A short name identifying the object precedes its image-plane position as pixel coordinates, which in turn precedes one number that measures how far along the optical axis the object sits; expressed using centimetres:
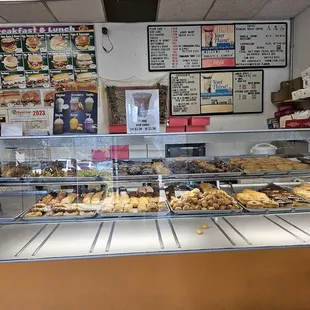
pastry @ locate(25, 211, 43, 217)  186
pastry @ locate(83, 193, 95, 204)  206
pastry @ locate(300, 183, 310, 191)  222
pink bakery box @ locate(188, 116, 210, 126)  391
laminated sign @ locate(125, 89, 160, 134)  189
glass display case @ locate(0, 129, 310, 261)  185
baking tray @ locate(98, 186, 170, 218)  187
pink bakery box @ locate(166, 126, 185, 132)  387
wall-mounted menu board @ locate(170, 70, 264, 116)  424
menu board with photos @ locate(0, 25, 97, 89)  406
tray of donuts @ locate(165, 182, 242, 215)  191
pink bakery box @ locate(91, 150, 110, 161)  213
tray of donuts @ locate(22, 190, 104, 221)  186
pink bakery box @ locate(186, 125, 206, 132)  389
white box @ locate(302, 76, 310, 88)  333
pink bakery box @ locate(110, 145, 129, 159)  213
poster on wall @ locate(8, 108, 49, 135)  415
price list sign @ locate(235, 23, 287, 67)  423
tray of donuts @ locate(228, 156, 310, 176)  212
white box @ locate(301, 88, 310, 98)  325
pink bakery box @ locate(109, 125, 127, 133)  405
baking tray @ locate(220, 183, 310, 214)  191
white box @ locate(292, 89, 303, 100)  342
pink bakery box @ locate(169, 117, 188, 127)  385
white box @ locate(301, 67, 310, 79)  334
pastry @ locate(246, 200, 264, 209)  194
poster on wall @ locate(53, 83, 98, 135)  191
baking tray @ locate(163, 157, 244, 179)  209
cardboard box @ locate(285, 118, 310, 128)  214
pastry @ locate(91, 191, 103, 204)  205
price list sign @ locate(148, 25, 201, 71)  416
